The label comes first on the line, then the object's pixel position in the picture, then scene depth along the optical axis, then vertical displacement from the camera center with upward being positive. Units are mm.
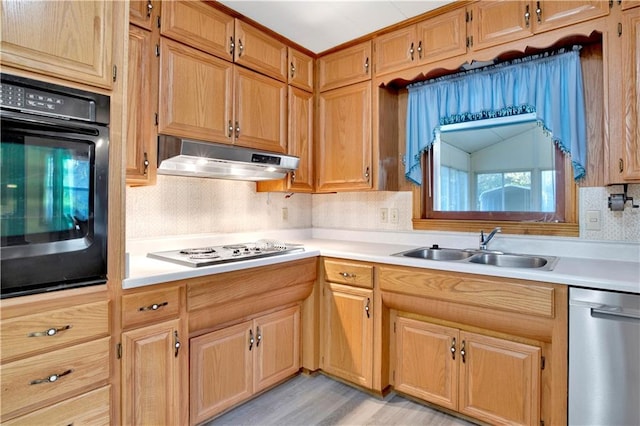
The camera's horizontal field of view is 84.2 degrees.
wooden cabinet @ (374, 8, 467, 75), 2162 +1134
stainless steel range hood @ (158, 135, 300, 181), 1874 +326
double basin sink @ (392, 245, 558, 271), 2039 -245
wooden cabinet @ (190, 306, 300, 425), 1817 -824
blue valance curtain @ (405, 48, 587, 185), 2004 +744
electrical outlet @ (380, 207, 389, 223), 2809 +14
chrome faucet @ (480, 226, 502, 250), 2162 -134
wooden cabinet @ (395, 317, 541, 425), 1724 -829
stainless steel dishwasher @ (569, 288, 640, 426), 1405 -582
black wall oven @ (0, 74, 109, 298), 1191 +111
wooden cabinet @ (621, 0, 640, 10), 1641 +997
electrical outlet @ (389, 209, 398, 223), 2762 +10
